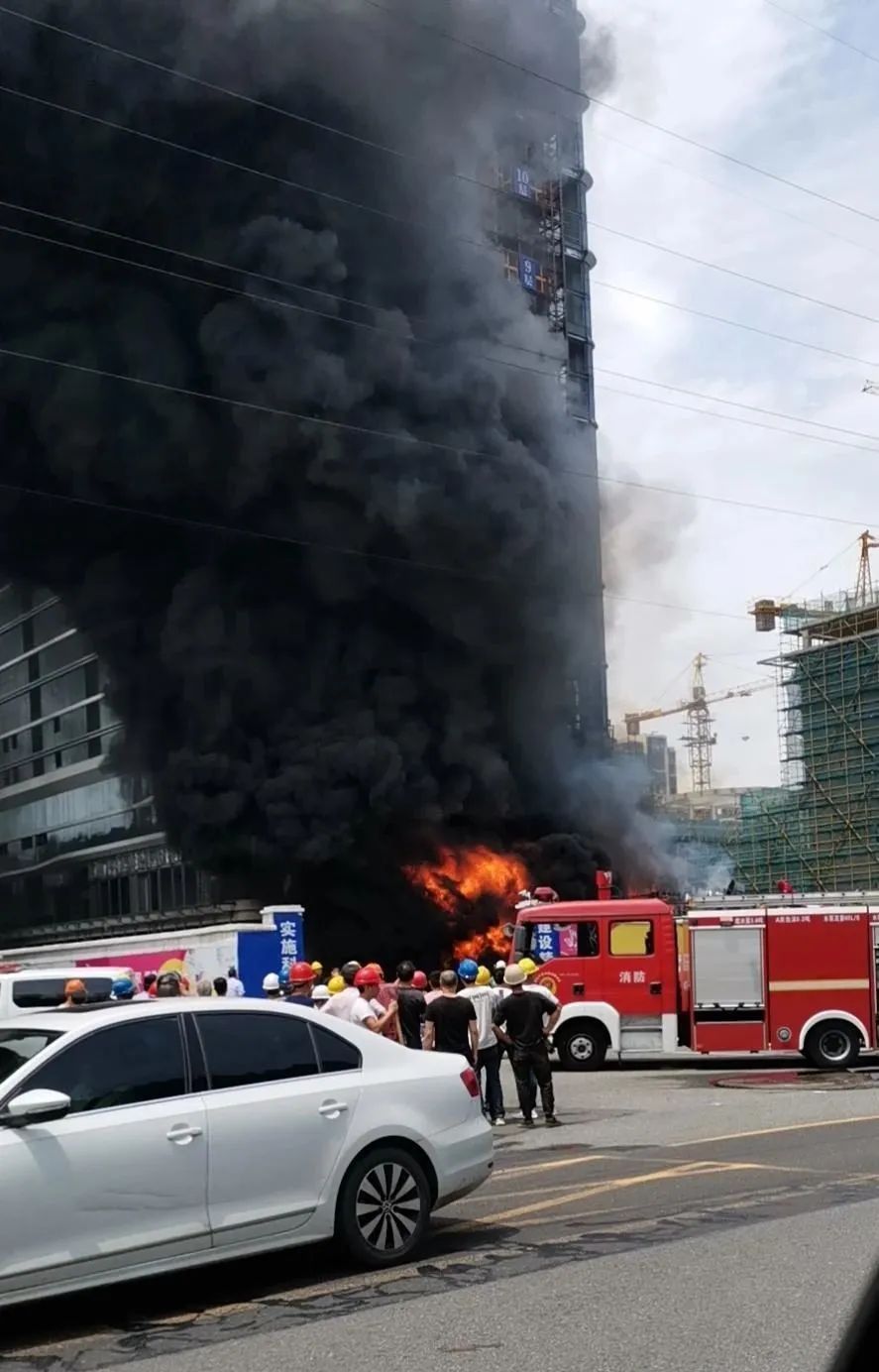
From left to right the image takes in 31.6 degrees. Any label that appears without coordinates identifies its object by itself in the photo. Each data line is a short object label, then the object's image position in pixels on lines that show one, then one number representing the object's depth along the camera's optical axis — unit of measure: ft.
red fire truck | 65.51
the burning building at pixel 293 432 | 126.31
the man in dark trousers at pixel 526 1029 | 43.42
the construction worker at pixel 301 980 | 42.45
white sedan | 21.01
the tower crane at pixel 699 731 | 430.61
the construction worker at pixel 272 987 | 47.62
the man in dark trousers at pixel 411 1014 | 47.62
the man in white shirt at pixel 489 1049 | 44.55
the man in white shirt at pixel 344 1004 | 40.73
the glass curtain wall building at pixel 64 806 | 164.04
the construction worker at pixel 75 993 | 37.76
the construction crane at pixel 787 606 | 211.82
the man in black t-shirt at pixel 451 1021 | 41.09
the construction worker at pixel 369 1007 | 40.93
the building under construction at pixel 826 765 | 171.53
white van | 57.36
